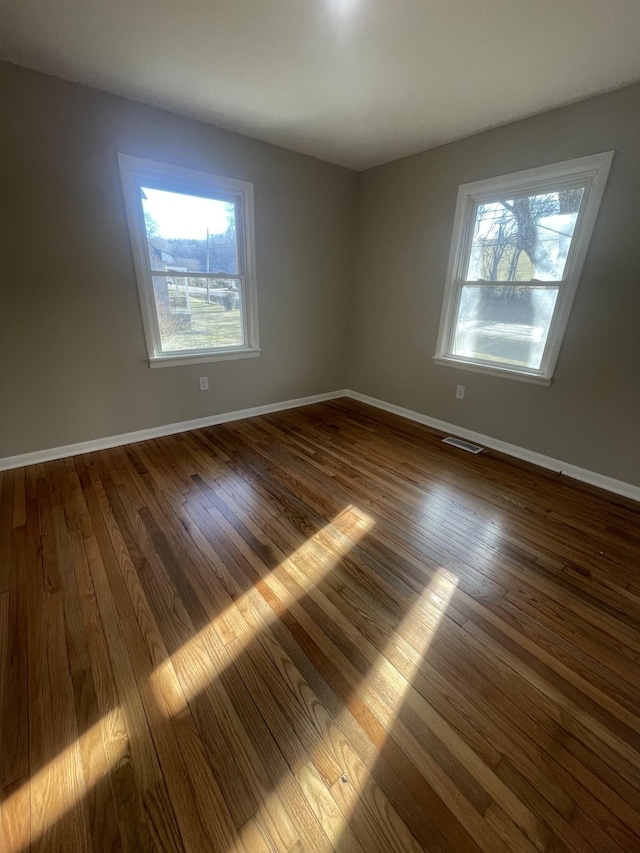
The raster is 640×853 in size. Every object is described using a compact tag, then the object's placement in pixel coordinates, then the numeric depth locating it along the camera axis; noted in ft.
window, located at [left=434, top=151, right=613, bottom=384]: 7.79
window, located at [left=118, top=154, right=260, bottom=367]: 8.80
